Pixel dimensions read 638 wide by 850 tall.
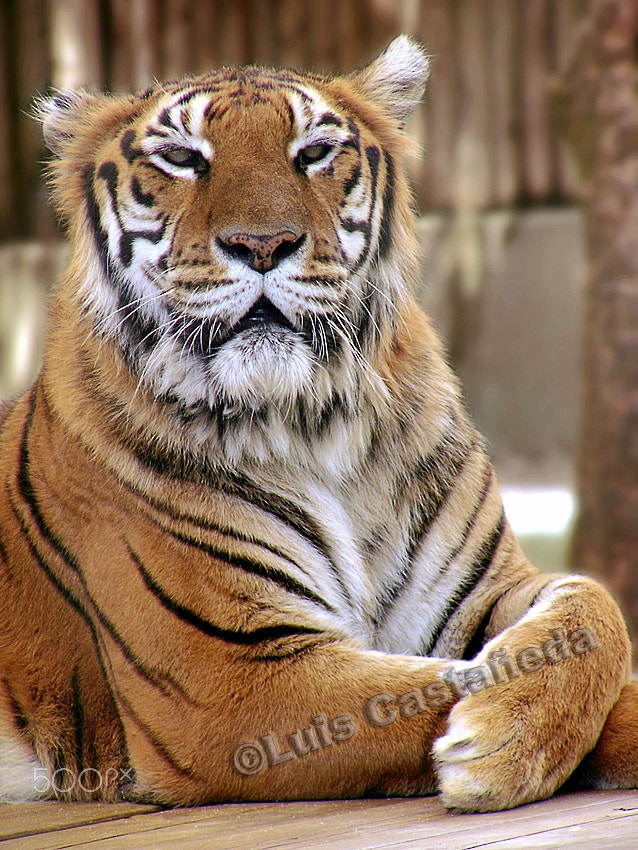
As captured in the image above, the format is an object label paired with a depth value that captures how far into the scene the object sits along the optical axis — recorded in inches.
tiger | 346.1
